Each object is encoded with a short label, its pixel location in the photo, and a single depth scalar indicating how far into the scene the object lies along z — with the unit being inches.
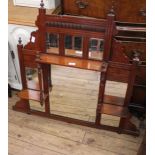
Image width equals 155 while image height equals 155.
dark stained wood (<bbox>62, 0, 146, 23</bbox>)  52.5
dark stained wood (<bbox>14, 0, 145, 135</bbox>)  49.8
